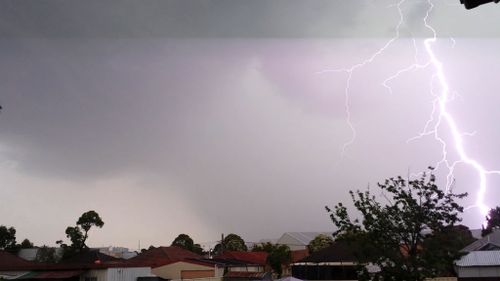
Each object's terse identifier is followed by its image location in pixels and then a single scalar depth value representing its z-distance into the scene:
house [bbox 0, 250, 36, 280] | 34.36
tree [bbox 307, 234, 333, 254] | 68.62
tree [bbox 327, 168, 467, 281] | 14.83
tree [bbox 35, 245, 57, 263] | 71.03
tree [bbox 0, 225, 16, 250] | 77.94
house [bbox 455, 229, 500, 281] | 33.31
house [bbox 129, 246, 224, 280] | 45.12
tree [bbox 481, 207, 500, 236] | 78.89
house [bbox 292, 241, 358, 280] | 38.11
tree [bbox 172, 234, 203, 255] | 88.19
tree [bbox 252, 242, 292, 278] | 60.66
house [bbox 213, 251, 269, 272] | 50.38
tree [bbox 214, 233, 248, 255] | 86.25
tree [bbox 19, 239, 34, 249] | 84.41
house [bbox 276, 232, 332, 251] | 102.45
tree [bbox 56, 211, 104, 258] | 72.00
